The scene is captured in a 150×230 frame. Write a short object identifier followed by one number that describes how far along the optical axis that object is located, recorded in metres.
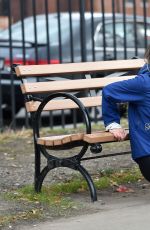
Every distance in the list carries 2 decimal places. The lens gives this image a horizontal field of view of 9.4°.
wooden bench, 6.88
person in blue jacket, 6.72
